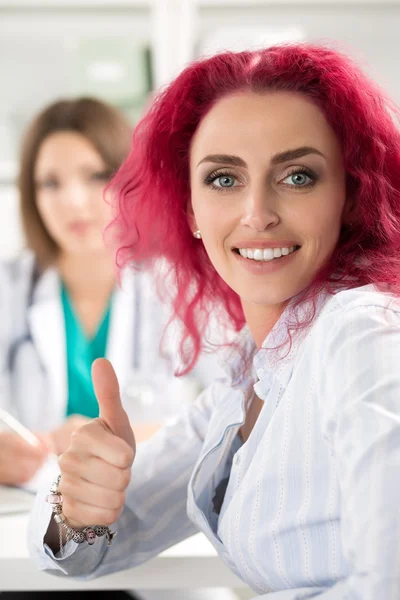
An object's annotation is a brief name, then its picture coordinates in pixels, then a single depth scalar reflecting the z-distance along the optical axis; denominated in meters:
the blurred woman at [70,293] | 1.93
